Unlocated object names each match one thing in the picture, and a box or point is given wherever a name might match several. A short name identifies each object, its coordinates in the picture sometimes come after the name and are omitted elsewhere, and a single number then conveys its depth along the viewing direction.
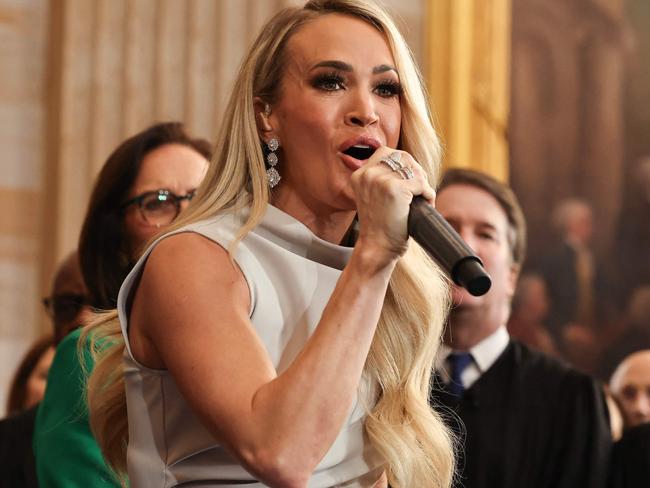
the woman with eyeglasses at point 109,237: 4.65
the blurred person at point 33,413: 6.06
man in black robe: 6.09
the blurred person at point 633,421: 5.69
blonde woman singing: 3.25
